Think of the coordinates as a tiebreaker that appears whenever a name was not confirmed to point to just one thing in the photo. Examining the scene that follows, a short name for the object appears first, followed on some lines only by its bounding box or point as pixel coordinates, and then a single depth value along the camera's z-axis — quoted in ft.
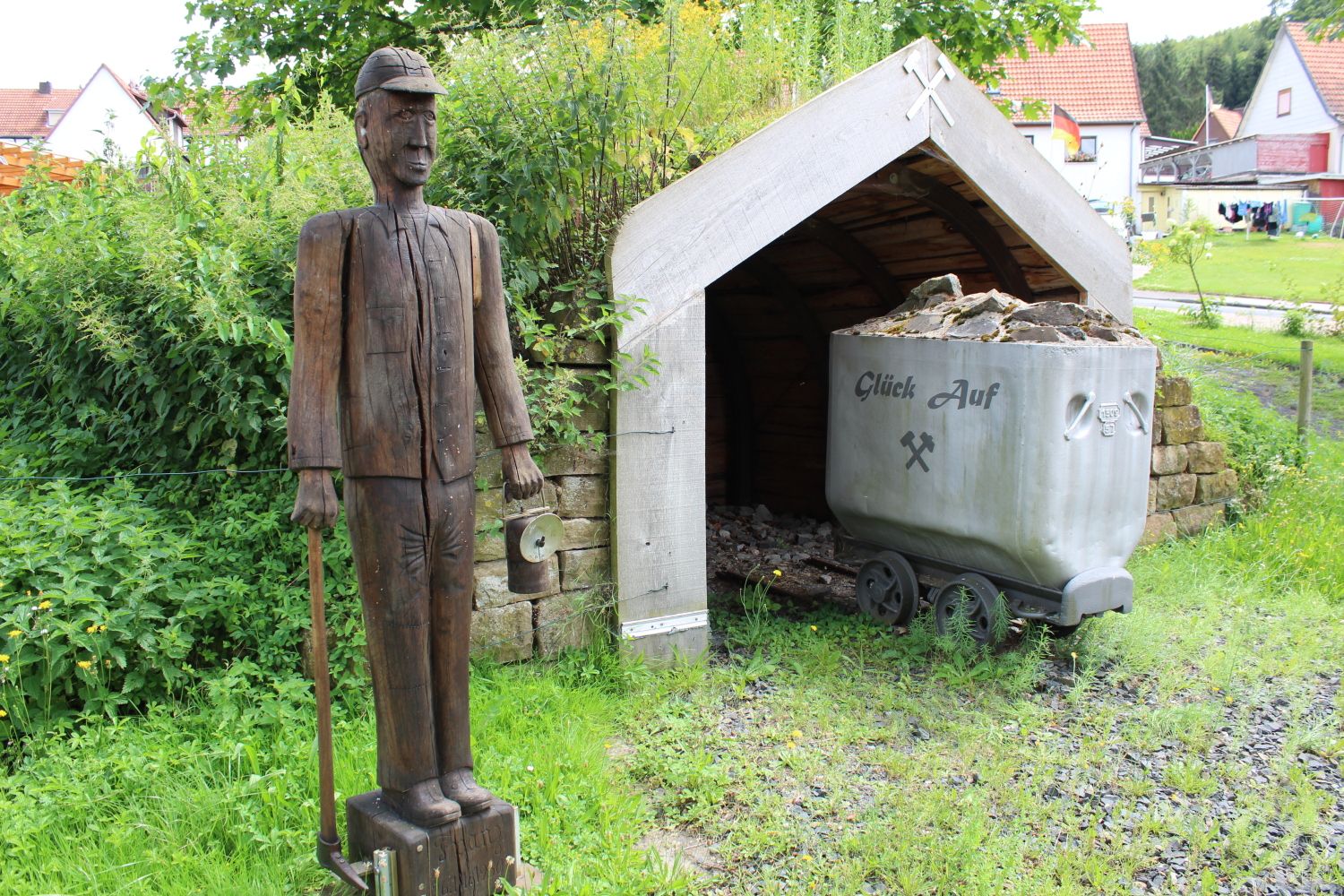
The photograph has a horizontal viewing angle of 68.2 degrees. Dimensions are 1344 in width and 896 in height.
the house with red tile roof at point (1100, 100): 127.13
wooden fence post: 27.66
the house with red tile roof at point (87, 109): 132.26
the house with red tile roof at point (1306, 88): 152.05
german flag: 108.07
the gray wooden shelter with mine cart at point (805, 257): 16.53
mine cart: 16.61
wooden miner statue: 9.22
